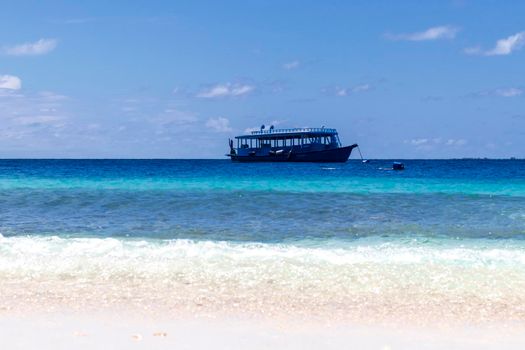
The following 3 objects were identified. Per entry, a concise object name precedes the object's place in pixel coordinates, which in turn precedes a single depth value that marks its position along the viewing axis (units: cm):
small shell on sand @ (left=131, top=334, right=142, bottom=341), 629
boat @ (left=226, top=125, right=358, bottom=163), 9731
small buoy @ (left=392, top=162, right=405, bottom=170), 7862
